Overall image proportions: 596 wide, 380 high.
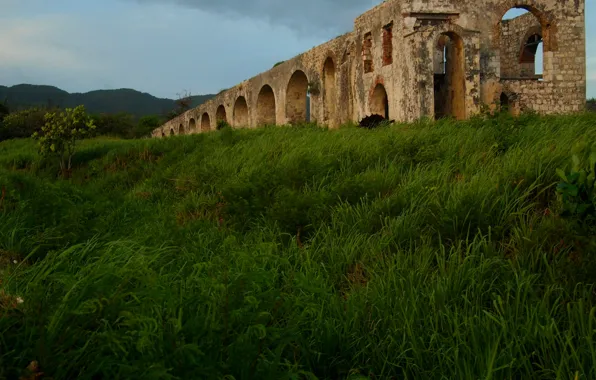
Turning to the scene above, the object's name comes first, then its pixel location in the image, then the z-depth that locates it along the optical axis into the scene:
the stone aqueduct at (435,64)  11.60
